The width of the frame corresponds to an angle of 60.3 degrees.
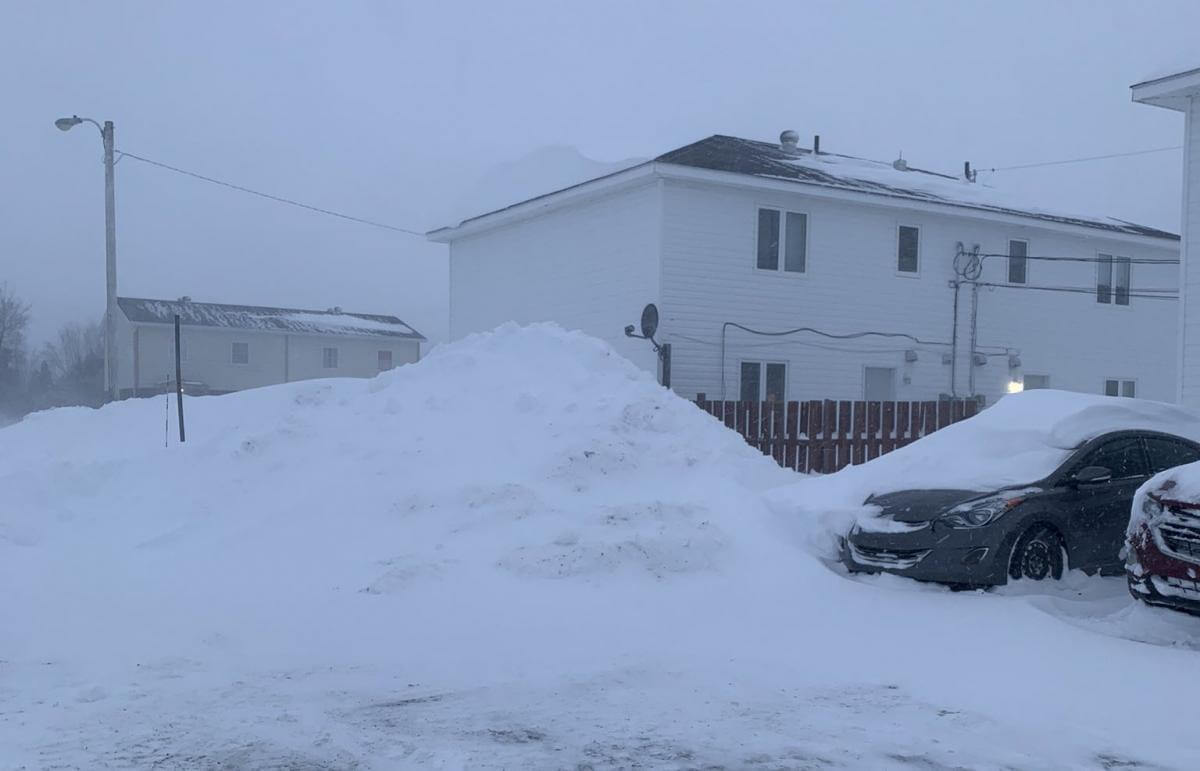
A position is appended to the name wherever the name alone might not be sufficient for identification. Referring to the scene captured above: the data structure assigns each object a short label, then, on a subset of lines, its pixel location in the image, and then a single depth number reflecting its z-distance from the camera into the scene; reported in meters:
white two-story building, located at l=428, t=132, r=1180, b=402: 19.61
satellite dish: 18.83
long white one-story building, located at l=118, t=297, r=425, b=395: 52.53
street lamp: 22.70
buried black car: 8.34
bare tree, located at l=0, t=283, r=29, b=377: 60.53
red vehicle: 7.16
